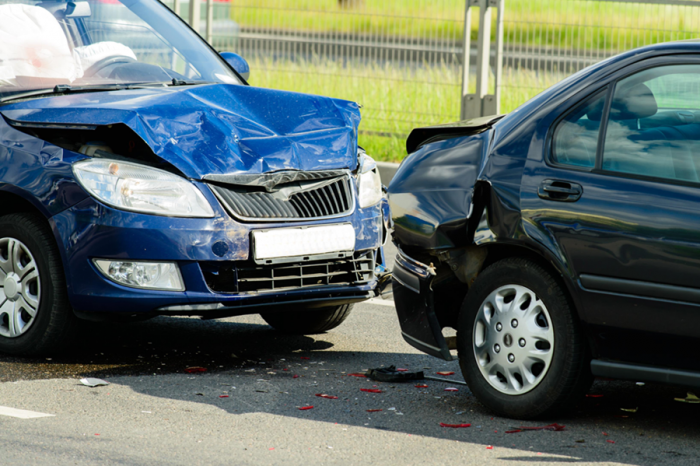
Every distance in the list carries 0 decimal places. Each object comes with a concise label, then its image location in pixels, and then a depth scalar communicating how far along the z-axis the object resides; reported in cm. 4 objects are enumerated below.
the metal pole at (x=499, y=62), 2277
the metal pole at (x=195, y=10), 2637
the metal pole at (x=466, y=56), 2295
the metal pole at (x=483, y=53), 2278
